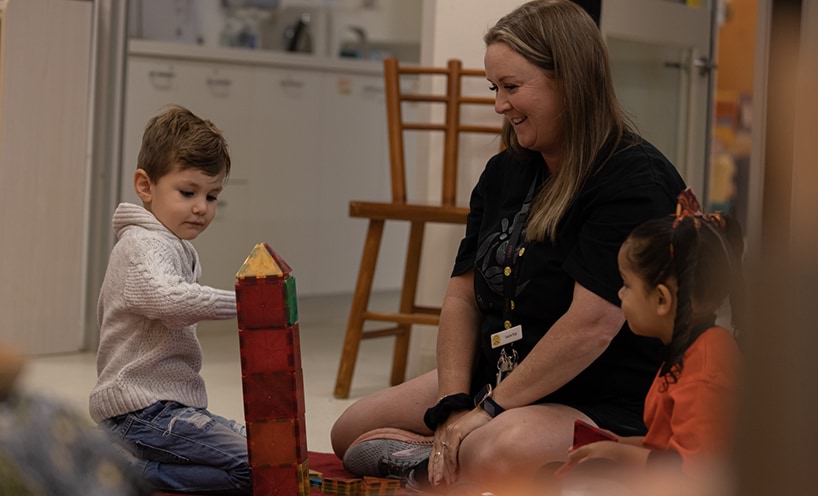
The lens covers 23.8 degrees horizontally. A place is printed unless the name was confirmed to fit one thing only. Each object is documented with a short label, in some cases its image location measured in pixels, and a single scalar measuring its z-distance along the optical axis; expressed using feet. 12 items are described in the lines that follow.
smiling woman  9.09
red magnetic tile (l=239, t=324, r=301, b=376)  9.14
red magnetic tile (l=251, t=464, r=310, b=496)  9.29
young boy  9.75
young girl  7.77
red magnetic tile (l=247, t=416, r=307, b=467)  9.25
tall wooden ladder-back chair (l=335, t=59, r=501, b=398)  13.44
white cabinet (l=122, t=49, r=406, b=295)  16.70
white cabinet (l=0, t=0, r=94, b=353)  14.34
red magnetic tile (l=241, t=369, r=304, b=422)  9.20
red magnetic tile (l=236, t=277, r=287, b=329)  9.08
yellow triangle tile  9.09
